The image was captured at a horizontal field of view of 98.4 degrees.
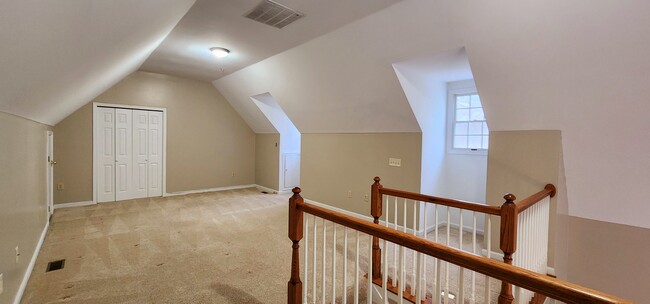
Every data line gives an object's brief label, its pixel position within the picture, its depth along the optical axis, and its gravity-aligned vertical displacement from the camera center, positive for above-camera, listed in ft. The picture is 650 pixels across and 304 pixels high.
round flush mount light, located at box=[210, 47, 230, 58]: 13.03 +4.25
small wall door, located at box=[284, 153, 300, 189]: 21.94 -2.13
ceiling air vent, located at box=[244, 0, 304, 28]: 8.77 +4.29
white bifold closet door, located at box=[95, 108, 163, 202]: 17.53 -0.97
